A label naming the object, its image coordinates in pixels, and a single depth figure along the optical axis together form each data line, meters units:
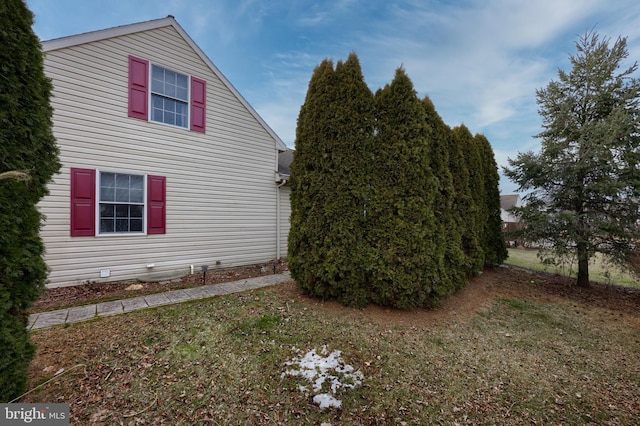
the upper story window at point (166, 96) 5.77
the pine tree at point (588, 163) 5.27
